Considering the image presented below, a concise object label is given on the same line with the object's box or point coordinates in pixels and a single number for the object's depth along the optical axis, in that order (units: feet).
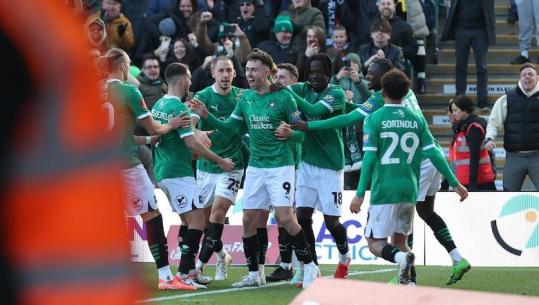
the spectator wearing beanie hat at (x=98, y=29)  43.42
